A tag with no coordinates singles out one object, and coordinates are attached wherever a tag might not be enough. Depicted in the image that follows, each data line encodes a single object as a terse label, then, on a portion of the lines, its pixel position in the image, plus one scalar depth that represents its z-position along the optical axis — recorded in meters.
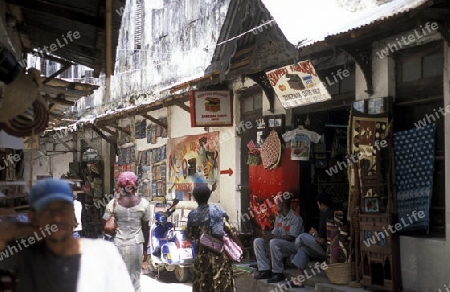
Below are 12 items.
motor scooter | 11.95
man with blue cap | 2.94
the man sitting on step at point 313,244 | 9.35
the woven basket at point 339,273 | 8.58
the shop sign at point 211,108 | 12.44
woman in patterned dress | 7.53
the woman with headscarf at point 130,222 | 7.95
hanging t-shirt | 10.48
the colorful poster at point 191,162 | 14.03
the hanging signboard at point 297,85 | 9.42
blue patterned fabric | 7.72
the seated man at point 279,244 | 9.78
